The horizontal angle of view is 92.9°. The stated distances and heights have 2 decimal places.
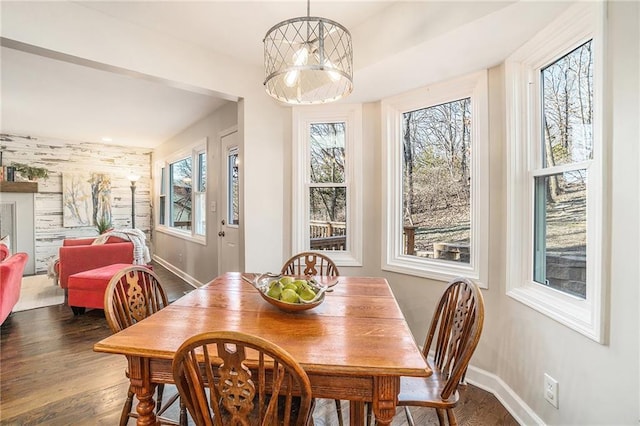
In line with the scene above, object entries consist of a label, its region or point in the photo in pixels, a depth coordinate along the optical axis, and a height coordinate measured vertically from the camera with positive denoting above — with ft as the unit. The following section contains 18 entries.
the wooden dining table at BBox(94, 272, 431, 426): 3.25 -1.59
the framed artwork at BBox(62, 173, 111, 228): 19.43 +0.74
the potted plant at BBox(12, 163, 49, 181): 18.07 +2.34
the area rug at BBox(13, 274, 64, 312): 12.51 -3.87
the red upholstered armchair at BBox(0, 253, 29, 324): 8.73 -2.15
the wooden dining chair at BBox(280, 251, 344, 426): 7.65 -1.40
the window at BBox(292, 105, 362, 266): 9.51 +0.86
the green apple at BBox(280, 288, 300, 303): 4.50 -1.28
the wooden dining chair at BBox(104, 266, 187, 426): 4.59 -1.58
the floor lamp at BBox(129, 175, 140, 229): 21.54 +0.57
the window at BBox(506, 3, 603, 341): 4.58 +0.69
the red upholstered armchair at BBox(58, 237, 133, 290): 12.09 -1.92
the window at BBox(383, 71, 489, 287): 7.23 +0.81
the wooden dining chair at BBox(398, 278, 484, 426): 3.95 -2.02
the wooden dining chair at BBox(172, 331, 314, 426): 2.68 -1.61
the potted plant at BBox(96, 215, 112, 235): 18.75 -0.90
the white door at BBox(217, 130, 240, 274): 12.36 +0.25
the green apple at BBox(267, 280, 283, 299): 4.63 -1.23
